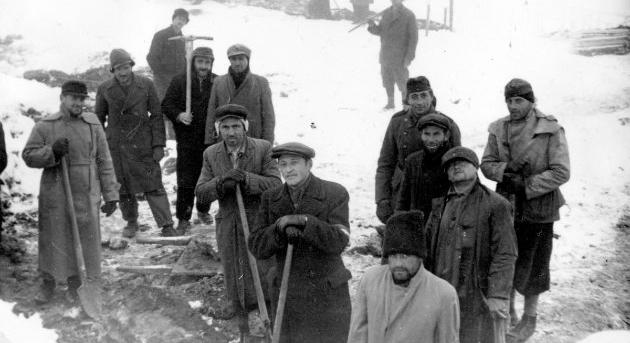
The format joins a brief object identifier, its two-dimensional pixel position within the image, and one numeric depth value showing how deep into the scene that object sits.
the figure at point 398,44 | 10.49
